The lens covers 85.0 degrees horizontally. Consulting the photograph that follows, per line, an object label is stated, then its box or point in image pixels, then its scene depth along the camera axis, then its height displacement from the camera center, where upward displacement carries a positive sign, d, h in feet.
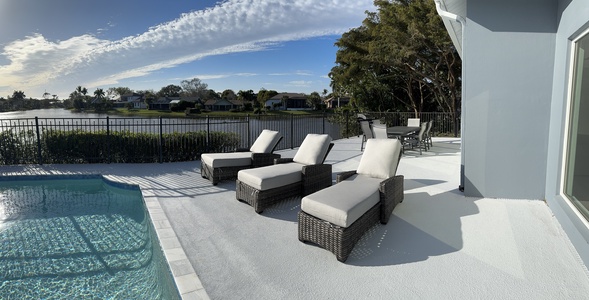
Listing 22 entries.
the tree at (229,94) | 211.00 +13.69
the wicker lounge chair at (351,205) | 9.73 -3.03
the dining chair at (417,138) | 28.49 -2.14
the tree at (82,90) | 167.97 +13.45
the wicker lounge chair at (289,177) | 14.16 -2.93
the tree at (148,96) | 154.06 +10.05
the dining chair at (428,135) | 29.88 -1.92
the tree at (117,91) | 180.14 +13.62
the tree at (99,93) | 173.17 +12.08
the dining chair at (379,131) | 26.40 -1.31
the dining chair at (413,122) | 36.77 -0.84
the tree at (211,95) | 193.53 +12.28
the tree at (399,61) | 44.91 +9.08
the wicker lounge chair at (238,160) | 18.93 -2.70
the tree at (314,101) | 170.28 +7.54
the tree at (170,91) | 212.23 +15.96
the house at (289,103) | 185.47 +7.40
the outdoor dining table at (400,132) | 27.71 -1.46
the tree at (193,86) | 216.13 +19.63
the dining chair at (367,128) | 28.73 -1.16
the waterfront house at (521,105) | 12.20 +0.44
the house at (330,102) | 174.58 +7.11
